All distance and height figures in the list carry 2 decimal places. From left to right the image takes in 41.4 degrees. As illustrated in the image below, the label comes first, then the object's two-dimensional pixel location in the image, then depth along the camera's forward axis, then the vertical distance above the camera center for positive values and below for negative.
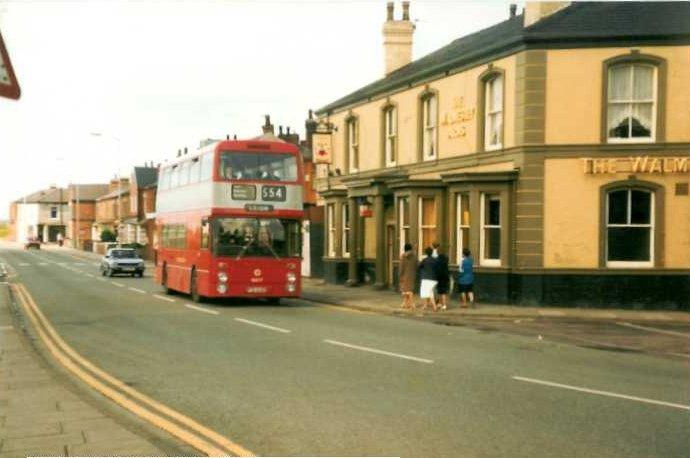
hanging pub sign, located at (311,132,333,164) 38.81 +3.78
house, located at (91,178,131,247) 106.52 +3.36
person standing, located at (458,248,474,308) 25.98 -1.07
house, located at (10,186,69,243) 143.88 +2.82
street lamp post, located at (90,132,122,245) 102.89 +3.47
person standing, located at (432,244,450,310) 25.56 -1.08
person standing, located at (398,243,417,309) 25.55 -1.04
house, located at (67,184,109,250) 133.75 +3.42
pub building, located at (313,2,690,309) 25.88 +2.31
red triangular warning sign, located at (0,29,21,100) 6.20 +1.06
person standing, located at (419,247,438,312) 24.98 -1.07
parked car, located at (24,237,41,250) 110.50 -1.36
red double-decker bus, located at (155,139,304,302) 24.48 +0.48
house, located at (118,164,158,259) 93.06 +3.27
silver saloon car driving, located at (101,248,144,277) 48.03 -1.49
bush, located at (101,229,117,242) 91.00 -0.15
